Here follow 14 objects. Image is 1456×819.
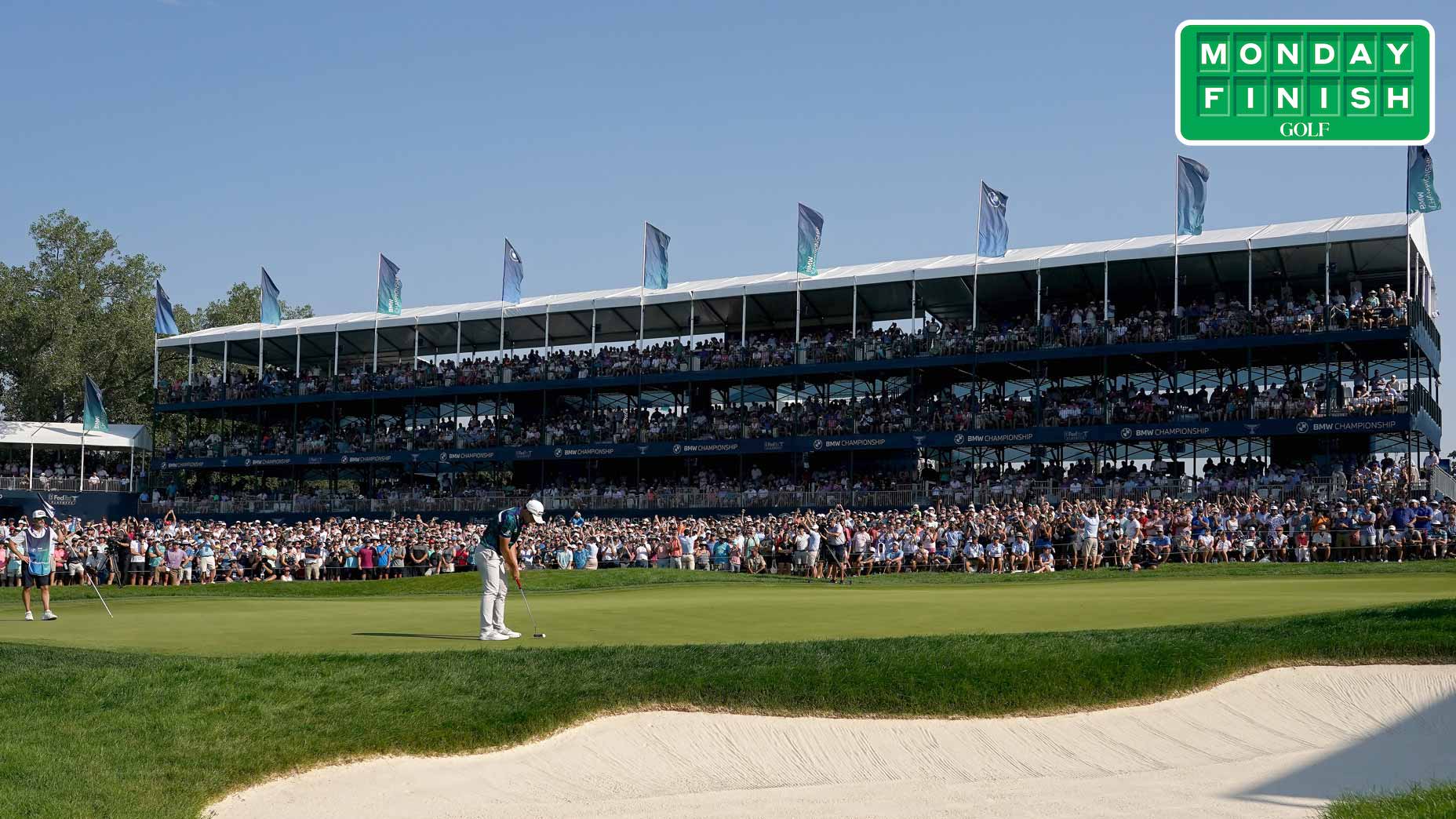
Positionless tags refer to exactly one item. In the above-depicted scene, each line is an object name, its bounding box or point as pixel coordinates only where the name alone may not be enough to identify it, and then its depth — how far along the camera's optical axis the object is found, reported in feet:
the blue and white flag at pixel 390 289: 206.18
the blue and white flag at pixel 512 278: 200.64
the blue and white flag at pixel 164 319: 225.56
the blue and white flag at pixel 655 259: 190.49
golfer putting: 49.93
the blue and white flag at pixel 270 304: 219.41
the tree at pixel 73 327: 281.33
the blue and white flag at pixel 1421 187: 146.82
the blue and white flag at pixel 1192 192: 156.87
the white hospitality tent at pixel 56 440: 224.53
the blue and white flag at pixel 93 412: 222.28
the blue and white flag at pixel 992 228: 169.48
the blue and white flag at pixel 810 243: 179.01
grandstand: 149.59
